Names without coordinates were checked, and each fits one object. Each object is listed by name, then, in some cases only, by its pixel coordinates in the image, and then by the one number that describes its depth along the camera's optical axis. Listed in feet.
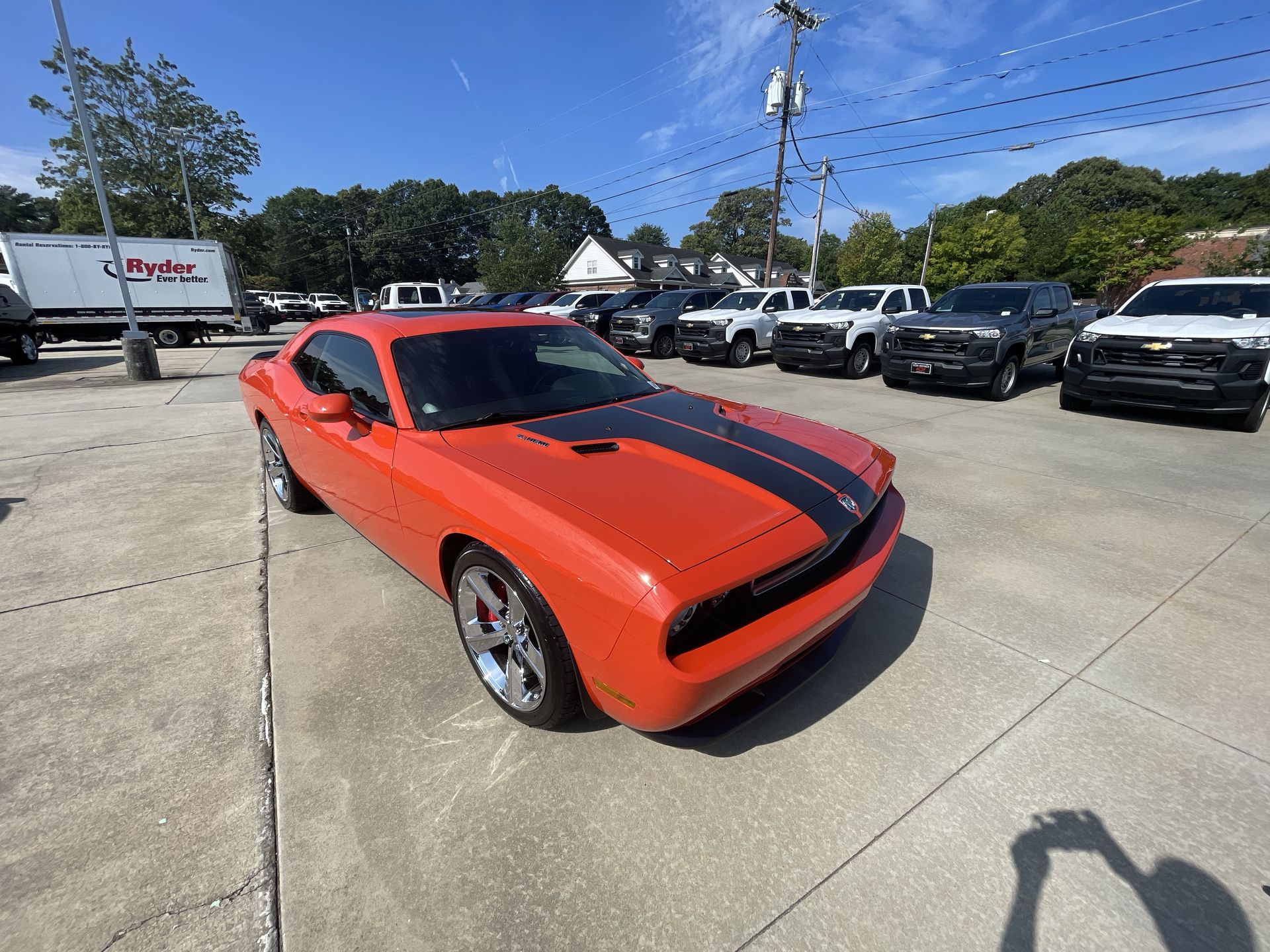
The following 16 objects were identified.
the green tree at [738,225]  285.23
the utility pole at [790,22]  64.64
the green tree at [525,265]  147.74
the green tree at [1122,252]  112.68
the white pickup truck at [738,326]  40.60
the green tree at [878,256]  150.00
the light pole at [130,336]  31.58
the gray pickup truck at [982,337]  26.63
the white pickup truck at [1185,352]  19.42
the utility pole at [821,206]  86.53
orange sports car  5.28
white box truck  51.85
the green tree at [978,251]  134.62
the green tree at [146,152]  93.40
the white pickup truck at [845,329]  35.37
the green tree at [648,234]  330.34
